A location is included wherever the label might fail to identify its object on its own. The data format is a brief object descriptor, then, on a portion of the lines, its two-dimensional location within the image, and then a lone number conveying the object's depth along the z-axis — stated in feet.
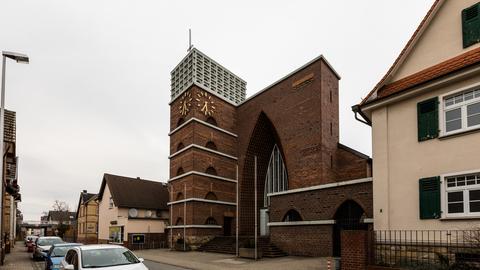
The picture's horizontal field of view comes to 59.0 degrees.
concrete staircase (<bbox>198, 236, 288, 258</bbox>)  82.03
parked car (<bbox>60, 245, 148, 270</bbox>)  34.86
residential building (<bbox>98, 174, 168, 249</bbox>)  142.31
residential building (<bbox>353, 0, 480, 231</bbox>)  41.93
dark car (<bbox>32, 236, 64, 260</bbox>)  83.05
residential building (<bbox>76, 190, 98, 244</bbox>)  184.56
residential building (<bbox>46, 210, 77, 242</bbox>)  225.11
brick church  101.76
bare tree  323.33
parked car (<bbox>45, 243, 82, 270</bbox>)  53.49
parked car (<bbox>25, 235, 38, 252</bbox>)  115.16
